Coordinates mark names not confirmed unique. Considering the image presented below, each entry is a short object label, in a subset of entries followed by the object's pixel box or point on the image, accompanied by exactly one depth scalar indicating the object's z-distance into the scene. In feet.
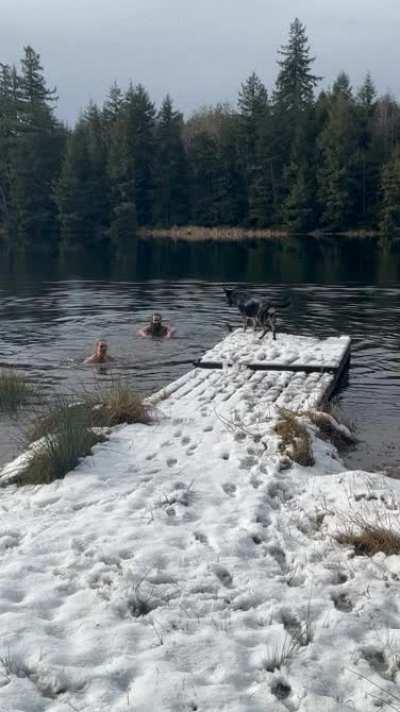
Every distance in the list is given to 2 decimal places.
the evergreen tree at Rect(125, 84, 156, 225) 213.66
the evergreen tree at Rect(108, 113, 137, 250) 209.67
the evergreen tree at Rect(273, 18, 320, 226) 198.08
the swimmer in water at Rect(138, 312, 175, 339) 53.26
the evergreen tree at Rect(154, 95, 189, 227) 215.10
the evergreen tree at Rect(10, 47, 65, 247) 213.25
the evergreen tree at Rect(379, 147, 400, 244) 184.14
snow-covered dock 31.17
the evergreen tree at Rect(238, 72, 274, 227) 207.82
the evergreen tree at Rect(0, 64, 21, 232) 214.69
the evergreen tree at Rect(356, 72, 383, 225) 197.98
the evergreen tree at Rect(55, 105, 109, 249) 205.57
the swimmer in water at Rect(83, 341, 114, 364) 44.55
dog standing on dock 46.91
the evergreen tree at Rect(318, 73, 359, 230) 193.98
